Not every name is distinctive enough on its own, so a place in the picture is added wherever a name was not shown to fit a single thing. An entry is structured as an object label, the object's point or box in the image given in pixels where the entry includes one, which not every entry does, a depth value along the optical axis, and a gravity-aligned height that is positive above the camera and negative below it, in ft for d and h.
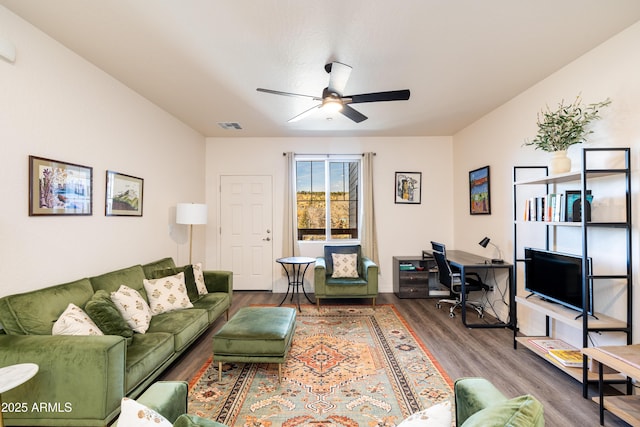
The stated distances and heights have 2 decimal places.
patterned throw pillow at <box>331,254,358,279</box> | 14.62 -2.54
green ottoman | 7.70 -3.46
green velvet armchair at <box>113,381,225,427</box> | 3.92 -2.61
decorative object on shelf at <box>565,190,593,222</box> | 7.50 +0.29
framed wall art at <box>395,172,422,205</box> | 17.03 +1.73
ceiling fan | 8.09 +3.58
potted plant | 8.02 +2.46
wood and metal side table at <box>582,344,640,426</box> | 5.50 -2.94
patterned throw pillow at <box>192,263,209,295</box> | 11.45 -2.57
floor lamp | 12.54 +0.12
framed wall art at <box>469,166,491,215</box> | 13.43 +1.19
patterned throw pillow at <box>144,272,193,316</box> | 9.37 -2.63
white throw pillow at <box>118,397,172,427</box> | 2.74 -1.93
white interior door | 16.98 -0.83
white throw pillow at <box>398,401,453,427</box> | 2.86 -2.02
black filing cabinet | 15.51 -3.30
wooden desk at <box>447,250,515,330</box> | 11.30 -2.44
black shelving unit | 6.93 -1.45
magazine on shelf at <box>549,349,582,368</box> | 7.45 -3.73
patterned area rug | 6.54 -4.47
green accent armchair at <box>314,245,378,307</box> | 13.61 -3.29
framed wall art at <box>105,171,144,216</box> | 9.55 +0.74
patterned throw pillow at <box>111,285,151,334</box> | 7.84 -2.59
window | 17.34 +1.10
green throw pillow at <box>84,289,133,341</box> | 6.93 -2.48
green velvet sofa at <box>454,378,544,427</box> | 2.61 -1.87
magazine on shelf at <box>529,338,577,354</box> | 8.29 -3.76
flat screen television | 7.65 -1.76
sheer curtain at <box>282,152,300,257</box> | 16.43 +0.06
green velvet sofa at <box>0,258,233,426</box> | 5.44 -3.01
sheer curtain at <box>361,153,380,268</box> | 16.51 +0.02
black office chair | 12.66 -2.89
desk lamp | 11.84 -1.30
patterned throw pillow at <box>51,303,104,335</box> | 6.23 -2.38
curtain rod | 16.94 +3.64
